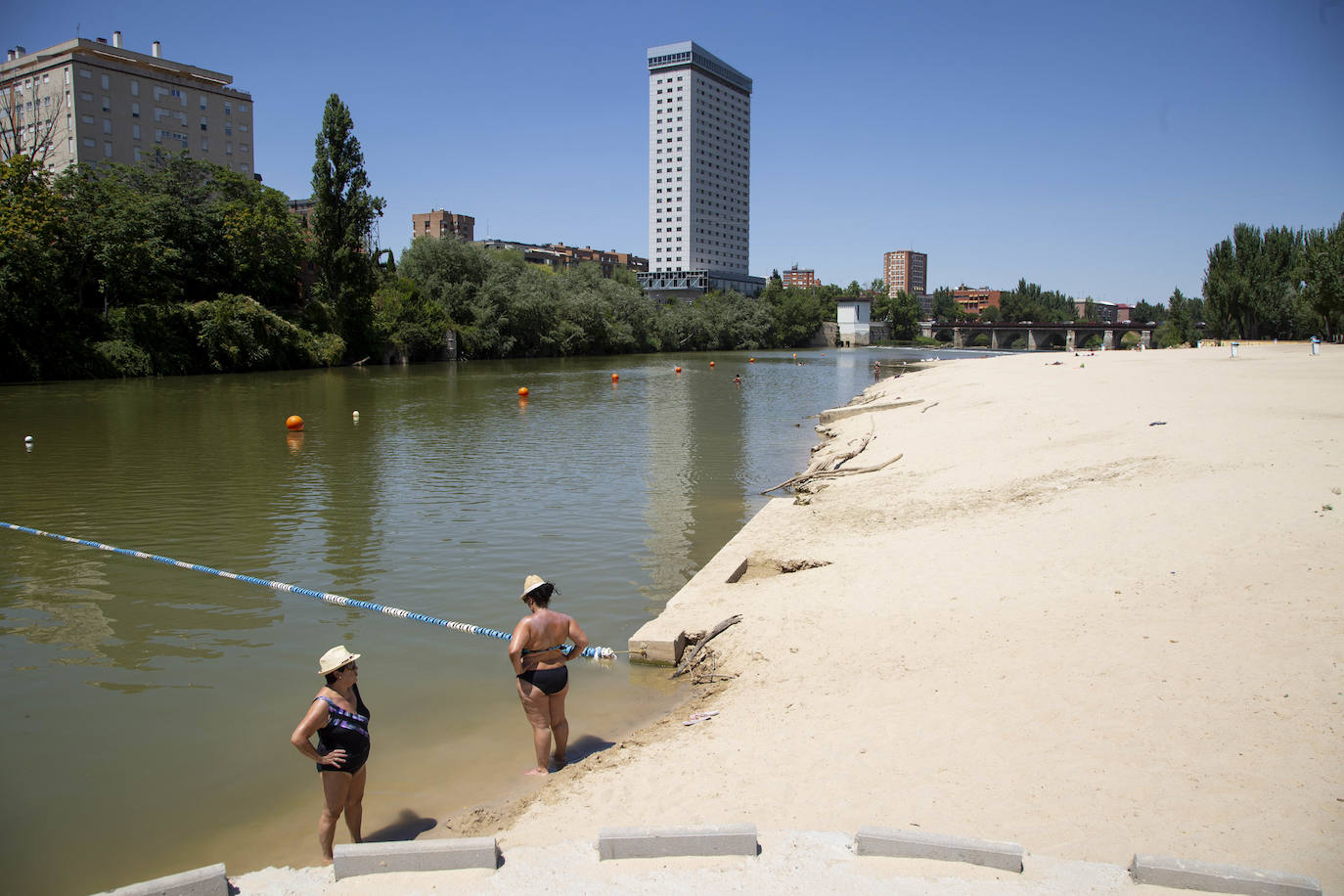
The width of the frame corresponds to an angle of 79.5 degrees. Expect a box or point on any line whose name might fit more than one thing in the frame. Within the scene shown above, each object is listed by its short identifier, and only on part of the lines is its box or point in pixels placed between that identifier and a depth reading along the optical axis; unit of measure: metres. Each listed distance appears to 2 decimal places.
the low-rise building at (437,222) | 196.82
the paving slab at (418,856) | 4.27
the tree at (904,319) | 182.50
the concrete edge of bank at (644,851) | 4.05
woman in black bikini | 6.45
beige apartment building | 84.81
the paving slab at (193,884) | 4.14
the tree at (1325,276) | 51.91
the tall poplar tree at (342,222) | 61.19
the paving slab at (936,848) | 4.01
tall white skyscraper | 195.00
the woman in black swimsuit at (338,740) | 5.23
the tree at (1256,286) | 69.69
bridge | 136.75
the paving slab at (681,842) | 4.24
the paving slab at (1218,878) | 3.63
